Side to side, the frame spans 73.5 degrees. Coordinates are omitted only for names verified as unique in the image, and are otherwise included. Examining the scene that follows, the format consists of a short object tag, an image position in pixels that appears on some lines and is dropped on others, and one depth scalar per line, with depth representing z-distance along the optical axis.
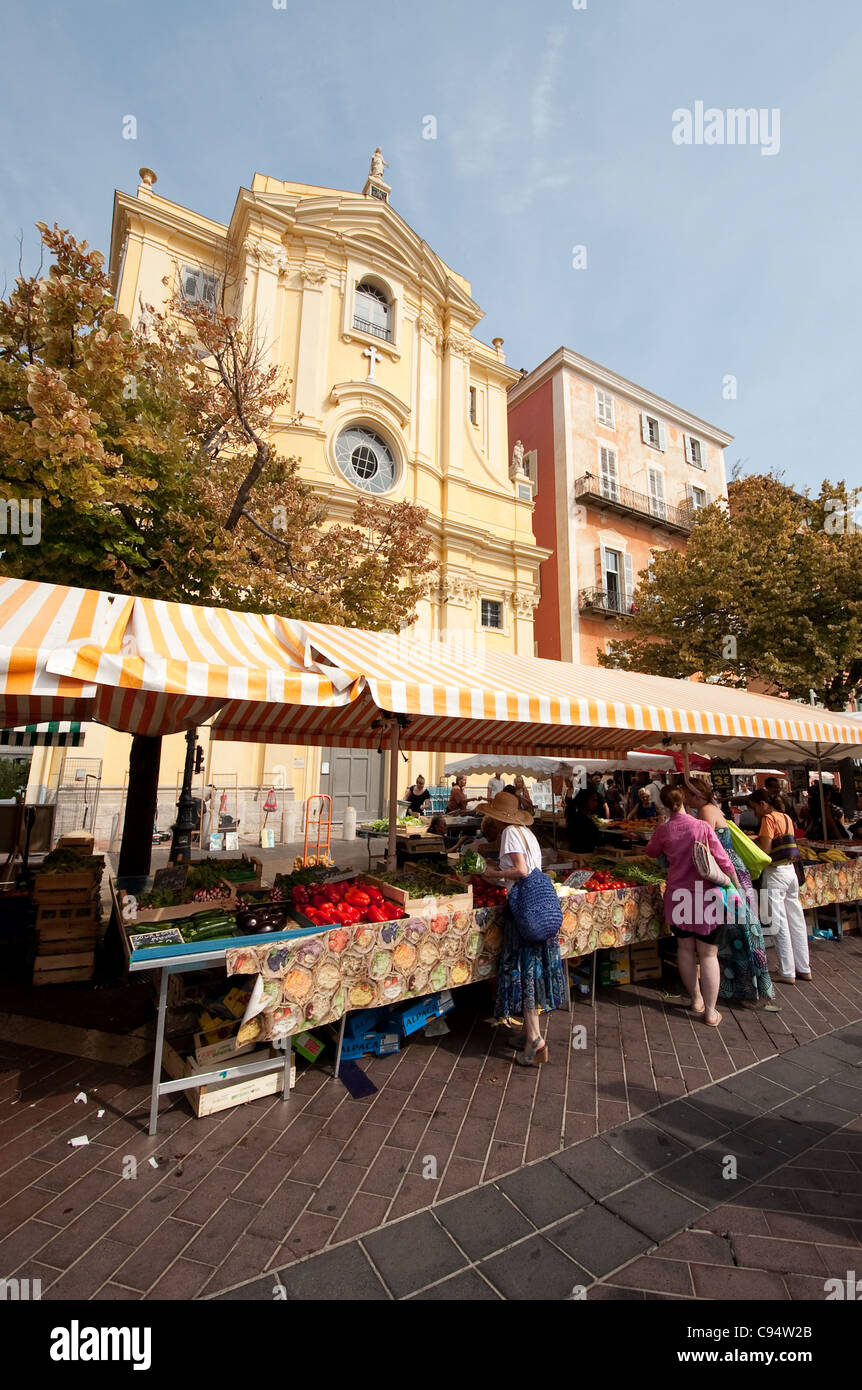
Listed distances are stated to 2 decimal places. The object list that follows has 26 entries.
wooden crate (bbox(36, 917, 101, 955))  5.87
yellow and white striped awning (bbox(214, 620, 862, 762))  4.59
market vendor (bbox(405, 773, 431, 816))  16.27
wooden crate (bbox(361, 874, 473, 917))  4.46
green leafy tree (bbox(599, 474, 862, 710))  15.27
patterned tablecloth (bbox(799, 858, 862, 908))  7.19
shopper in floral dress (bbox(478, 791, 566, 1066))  4.30
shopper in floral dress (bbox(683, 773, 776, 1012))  5.48
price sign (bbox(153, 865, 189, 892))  5.30
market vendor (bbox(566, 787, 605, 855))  9.52
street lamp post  10.09
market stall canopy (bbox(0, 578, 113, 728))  3.13
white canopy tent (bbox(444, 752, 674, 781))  13.89
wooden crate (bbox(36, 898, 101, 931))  5.92
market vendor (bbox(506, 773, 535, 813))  8.33
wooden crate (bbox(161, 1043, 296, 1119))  3.64
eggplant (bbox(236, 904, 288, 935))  4.03
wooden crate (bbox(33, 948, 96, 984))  5.77
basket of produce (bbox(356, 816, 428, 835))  13.16
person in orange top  6.15
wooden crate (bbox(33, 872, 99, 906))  5.93
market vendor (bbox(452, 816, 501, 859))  5.83
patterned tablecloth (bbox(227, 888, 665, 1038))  3.68
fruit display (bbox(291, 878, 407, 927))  4.23
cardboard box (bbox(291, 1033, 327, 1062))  4.21
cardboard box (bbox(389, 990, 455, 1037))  4.55
